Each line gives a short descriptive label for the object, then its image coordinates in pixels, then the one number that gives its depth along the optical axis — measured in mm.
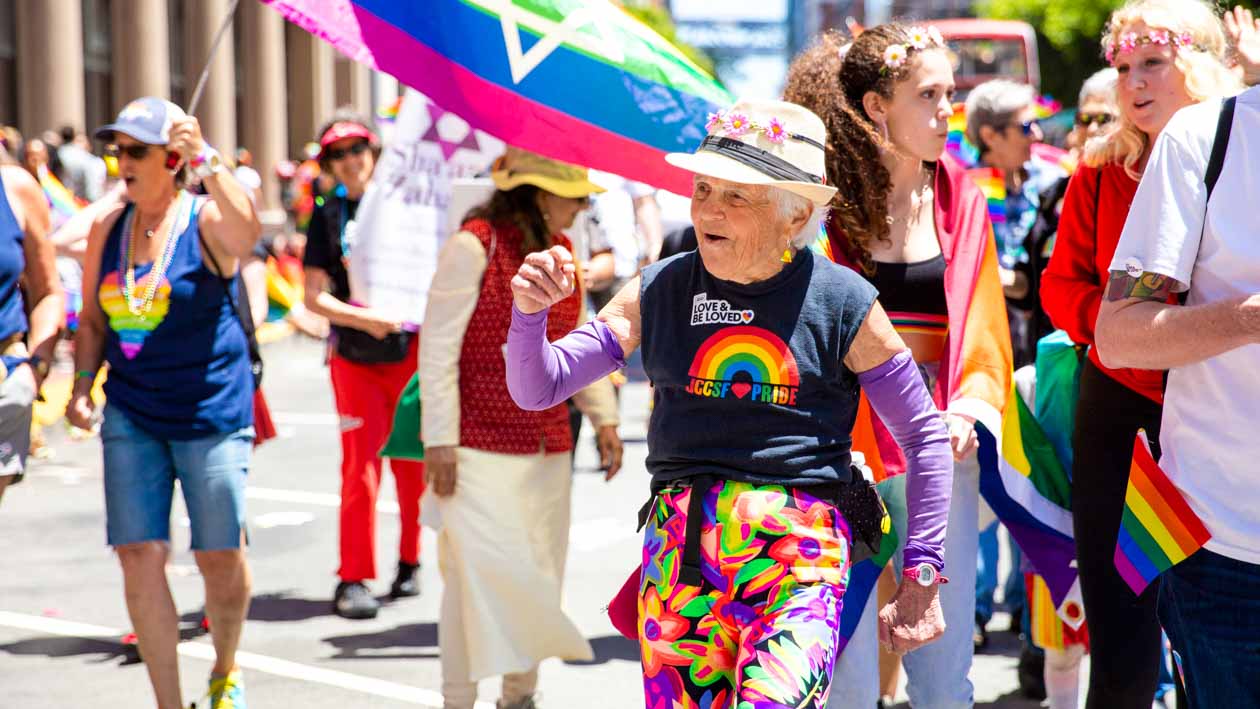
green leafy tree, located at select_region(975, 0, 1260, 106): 49312
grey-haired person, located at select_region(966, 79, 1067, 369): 6832
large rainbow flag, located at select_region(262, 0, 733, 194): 4656
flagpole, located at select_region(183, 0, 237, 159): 29344
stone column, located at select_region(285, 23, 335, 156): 36438
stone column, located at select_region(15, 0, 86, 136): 23781
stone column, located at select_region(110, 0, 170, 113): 26531
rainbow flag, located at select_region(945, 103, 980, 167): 8000
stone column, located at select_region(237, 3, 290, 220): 33031
